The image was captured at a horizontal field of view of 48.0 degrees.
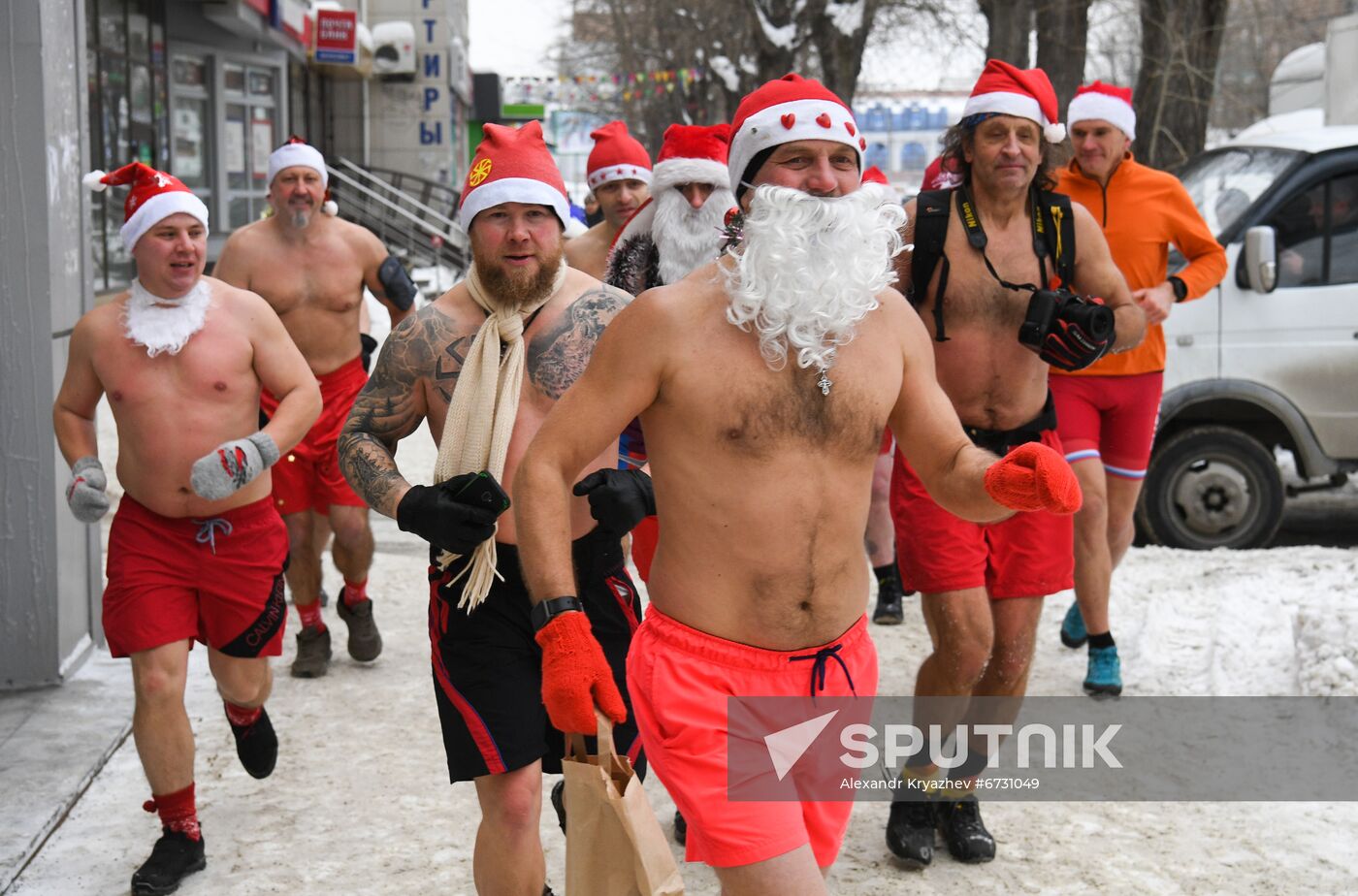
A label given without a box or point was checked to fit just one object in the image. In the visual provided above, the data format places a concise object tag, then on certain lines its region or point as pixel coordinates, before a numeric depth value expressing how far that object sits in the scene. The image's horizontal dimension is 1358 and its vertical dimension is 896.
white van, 8.29
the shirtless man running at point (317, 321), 6.64
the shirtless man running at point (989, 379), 4.44
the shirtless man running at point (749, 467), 2.97
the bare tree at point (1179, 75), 13.60
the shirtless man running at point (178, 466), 4.37
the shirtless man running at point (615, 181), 6.66
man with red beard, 3.55
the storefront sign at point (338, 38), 28.69
